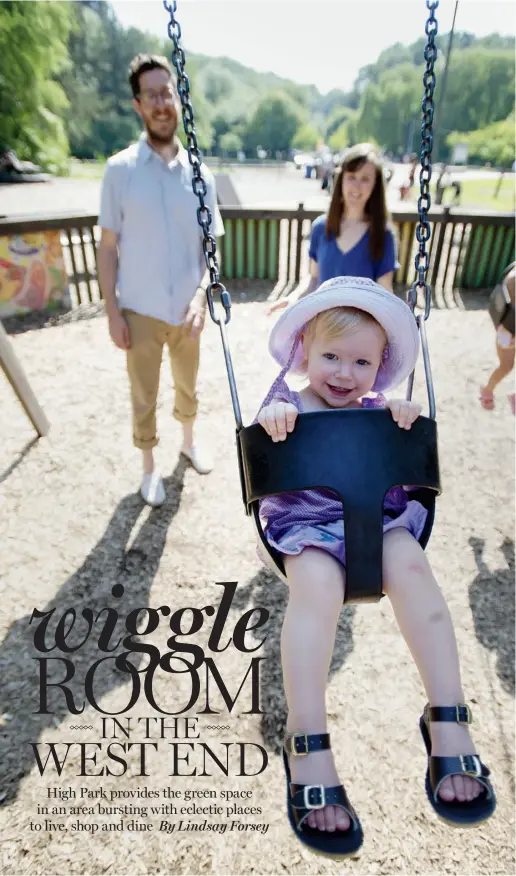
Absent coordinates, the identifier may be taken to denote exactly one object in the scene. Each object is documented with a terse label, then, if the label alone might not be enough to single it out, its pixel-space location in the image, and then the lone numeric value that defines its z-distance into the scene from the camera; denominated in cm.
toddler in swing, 114
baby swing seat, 132
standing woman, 244
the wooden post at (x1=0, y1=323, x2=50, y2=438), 329
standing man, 226
